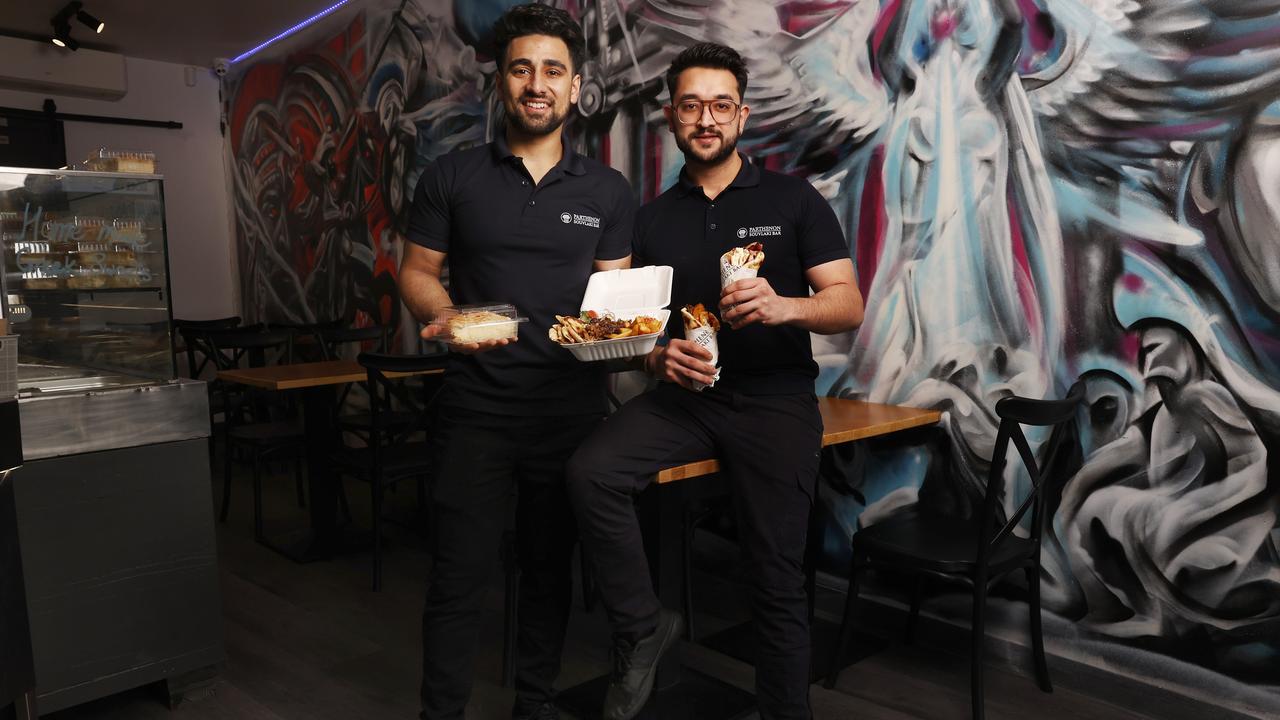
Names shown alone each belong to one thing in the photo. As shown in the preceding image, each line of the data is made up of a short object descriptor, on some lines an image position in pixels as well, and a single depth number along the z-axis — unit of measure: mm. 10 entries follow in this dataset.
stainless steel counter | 2105
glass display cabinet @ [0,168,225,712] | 2135
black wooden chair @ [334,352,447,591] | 3166
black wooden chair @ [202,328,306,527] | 3951
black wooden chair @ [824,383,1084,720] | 2062
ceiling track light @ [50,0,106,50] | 5577
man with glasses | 1834
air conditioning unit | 6039
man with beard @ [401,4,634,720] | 1869
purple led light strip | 5656
